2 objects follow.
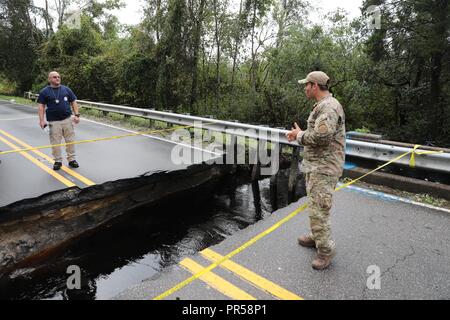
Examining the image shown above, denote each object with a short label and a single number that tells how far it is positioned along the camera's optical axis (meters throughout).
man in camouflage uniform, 3.31
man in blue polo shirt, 5.93
